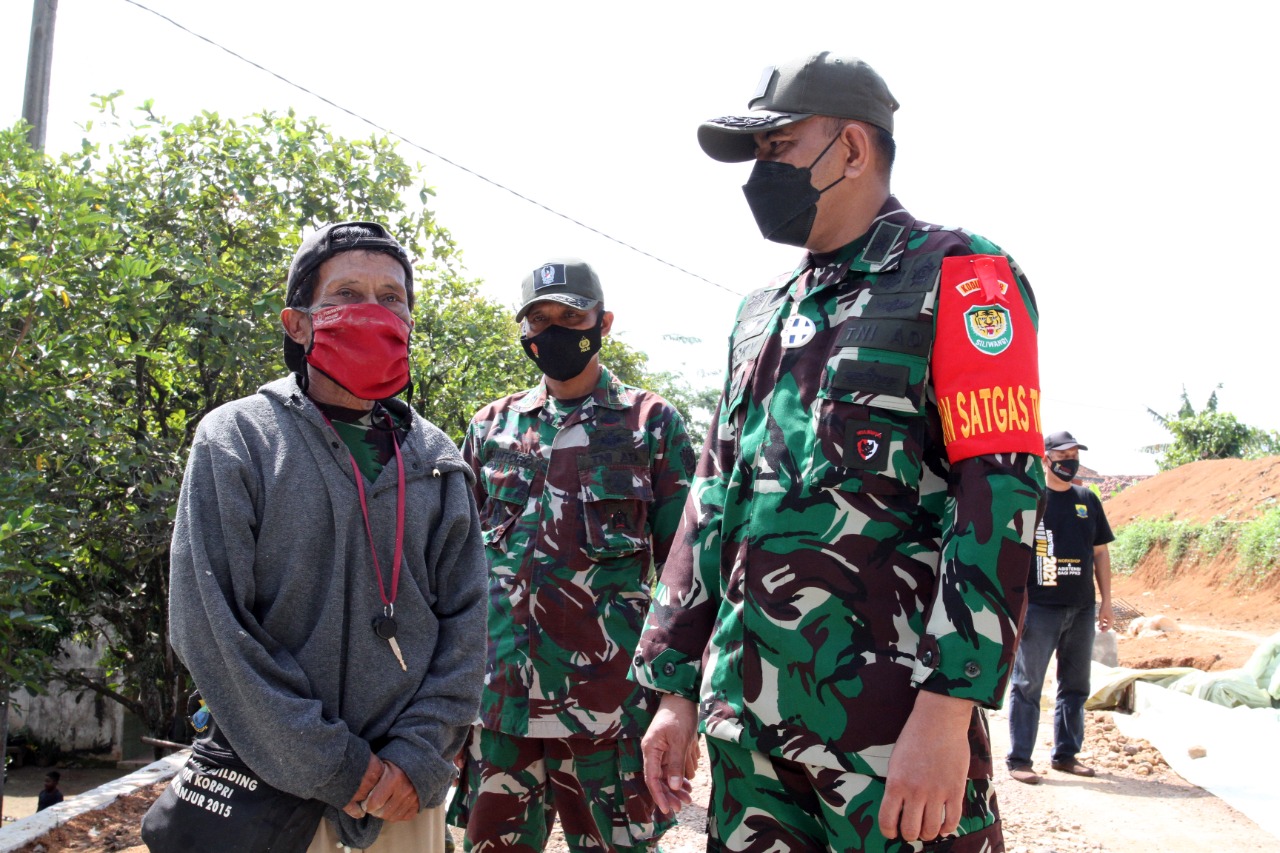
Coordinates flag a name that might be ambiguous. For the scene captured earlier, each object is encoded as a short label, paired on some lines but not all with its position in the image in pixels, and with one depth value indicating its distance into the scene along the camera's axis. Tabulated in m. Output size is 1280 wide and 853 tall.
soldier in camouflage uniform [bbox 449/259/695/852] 3.29
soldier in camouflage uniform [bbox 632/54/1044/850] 1.75
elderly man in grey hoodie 2.02
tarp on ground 6.17
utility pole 7.05
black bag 1.99
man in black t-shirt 6.57
